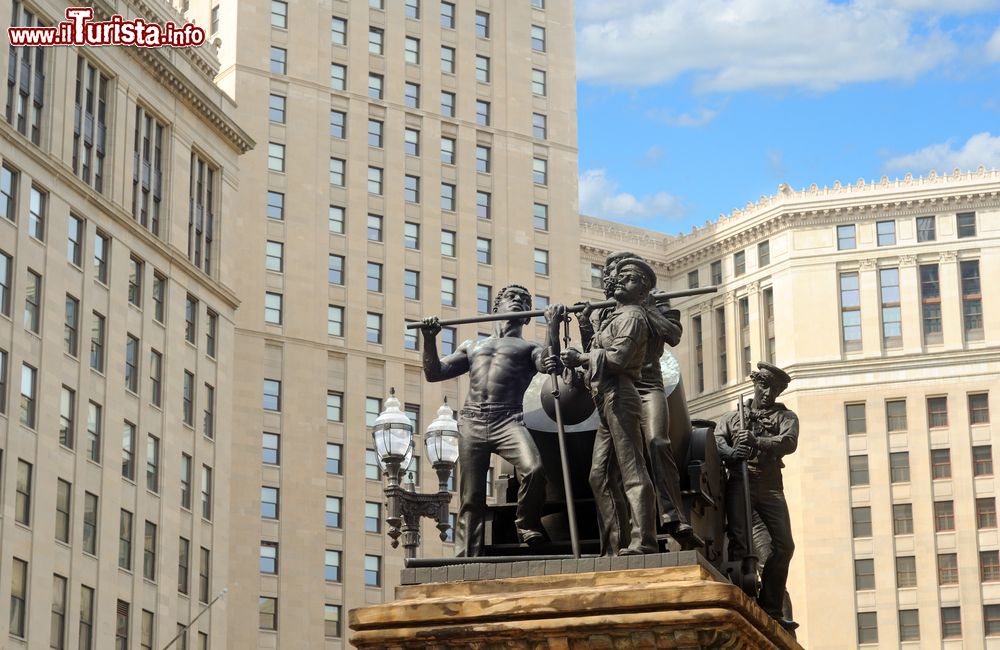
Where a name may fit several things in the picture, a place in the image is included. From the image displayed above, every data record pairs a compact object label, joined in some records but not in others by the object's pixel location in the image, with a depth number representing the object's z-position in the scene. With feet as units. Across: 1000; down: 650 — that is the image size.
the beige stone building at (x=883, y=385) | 339.36
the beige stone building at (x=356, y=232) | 296.30
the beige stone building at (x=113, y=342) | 207.72
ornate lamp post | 88.79
